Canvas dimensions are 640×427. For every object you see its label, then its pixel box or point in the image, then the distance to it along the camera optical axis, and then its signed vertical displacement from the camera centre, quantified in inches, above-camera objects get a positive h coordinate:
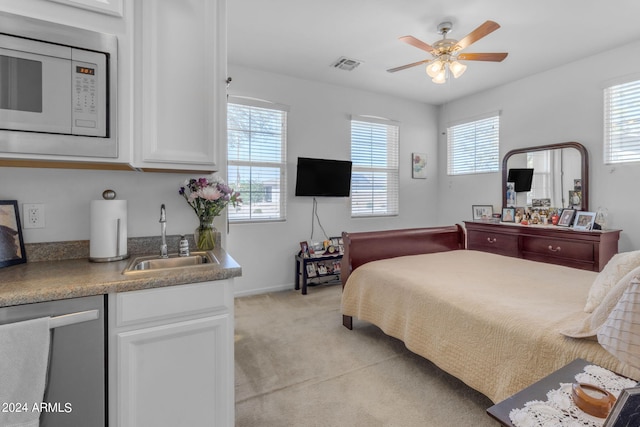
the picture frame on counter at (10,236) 57.5 -5.0
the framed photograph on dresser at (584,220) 131.6 -4.2
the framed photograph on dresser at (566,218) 141.4 -3.4
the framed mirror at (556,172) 142.0 +18.9
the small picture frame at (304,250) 161.4 -21.0
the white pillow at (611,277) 60.4 -13.3
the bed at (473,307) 58.4 -23.0
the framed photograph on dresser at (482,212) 179.2 -0.9
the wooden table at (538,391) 34.4 -22.4
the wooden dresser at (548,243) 123.6 -14.7
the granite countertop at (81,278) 43.4 -11.0
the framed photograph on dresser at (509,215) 163.2 -2.4
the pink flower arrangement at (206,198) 71.1 +3.4
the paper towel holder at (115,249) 61.9 -8.0
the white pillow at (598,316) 49.9 -17.8
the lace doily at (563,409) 32.1 -22.0
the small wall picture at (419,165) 205.3 +30.2
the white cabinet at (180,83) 61.4 +26.7
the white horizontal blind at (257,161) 153.0 +25.3
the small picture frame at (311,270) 164.2 -31.9
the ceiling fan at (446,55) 100.2 +53.6
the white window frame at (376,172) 185.8 +23.8
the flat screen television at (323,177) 164.6 +17.9
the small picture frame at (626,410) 24.8 -16.2
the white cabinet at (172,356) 48.3 -24.4
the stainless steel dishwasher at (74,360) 43.7 -22.0
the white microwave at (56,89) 49.4 +20.4
